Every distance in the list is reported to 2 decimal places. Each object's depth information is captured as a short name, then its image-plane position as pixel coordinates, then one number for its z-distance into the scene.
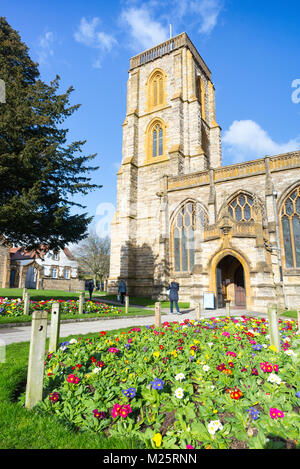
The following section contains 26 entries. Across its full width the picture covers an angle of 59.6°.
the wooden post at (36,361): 3.31
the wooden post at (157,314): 8.09
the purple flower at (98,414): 2.91
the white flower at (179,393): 3.21
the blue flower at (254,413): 2.73
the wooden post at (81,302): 12.10
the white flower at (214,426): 2.51
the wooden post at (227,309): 10.58
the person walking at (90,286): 21.91
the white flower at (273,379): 3.45
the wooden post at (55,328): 5.16
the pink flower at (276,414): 2.68
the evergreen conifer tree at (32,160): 12.65
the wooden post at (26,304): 10.55
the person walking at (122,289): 20.84
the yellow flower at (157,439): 2.39
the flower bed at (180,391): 2.58
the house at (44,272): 40.34
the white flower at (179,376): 3.63
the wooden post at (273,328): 5.27
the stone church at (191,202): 16.38
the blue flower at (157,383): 3.36
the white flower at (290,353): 4.74
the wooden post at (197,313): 10.10
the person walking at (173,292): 13.90
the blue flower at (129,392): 3.24
